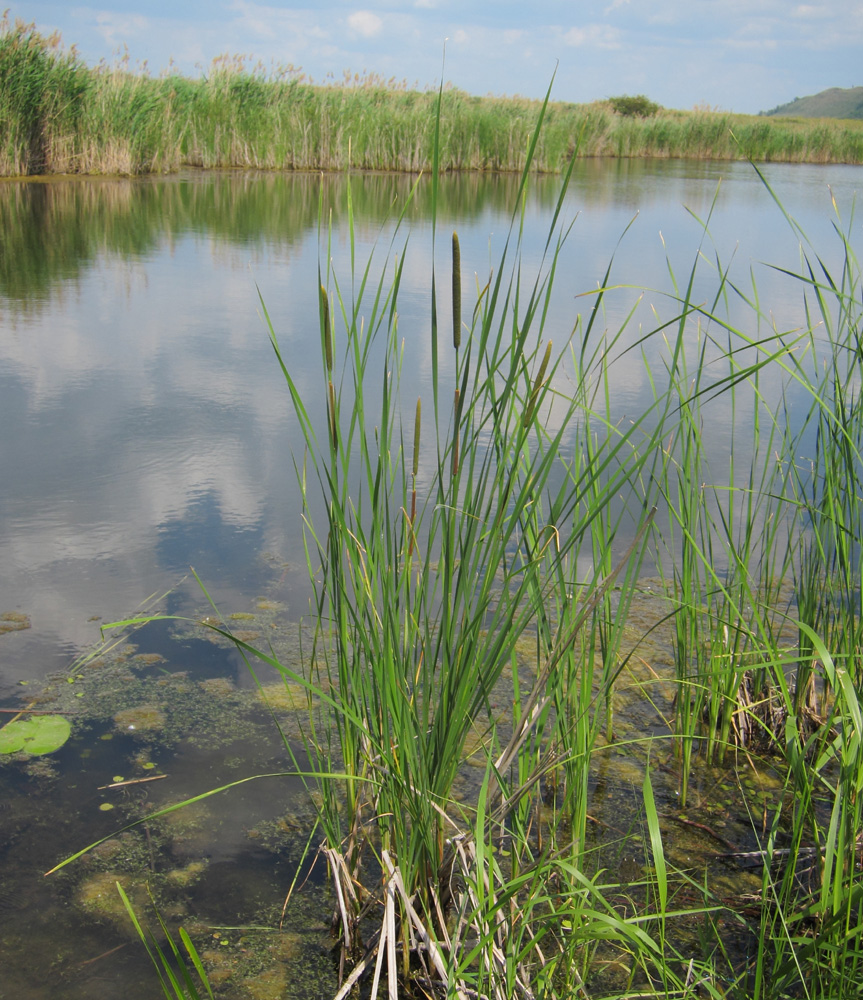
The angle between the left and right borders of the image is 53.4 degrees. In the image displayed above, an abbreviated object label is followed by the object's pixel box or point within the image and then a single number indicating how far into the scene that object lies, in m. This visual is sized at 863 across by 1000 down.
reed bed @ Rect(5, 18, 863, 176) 8.92
